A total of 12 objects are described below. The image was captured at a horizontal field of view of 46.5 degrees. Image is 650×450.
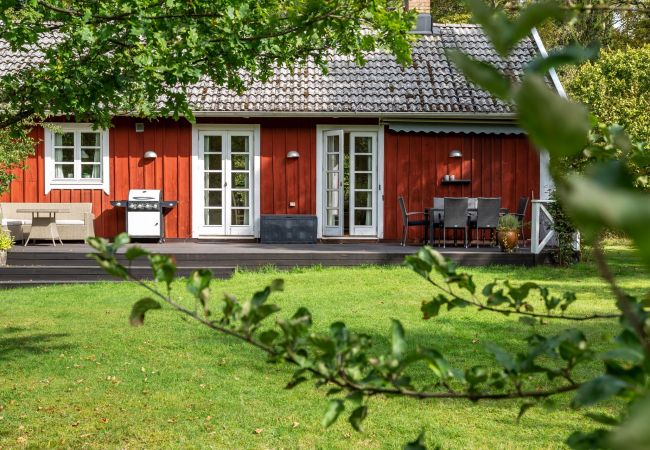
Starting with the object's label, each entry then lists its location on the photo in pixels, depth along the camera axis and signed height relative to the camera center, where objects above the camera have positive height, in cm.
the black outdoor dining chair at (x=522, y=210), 1378 -9
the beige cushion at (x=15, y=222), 1373 -32
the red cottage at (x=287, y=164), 1470 +79
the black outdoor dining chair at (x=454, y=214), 1327 -16
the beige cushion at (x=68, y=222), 1398 -33
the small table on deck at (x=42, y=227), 1327 -40
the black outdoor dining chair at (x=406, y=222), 1368 -31
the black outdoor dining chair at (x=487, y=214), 1321 -16
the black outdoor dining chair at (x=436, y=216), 1345 -20
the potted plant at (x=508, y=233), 1258 -47
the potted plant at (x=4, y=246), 1157 -64
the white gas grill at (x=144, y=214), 1409 -19
